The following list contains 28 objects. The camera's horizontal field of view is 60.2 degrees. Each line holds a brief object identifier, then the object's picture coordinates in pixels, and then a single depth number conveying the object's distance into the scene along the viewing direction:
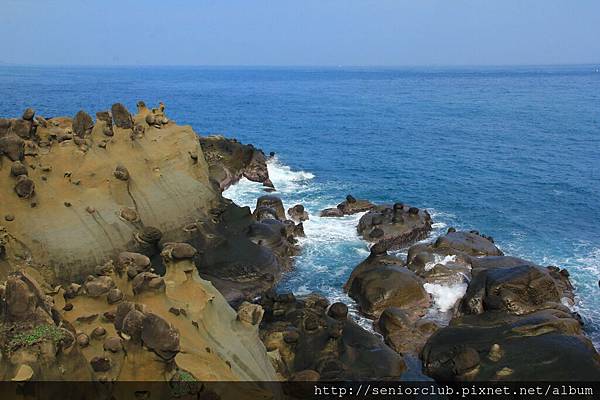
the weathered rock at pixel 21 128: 28.12
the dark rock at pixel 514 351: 20.03
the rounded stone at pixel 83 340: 15.38
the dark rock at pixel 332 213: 47.62
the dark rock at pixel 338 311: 26.50
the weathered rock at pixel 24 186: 25.64
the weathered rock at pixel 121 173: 29.77
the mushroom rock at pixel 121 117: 32.65
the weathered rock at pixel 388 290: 29.45
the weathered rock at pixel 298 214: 45.94
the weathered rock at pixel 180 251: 19.14
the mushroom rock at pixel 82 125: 31.67
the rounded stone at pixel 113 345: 15.11
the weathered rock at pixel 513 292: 26.73
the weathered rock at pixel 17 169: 25.72
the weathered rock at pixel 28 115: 28.38
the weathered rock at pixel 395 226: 40.88
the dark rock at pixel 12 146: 25.81
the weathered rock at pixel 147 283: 17.42
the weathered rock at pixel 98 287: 18.31
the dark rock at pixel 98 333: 16.23
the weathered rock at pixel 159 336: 13.89
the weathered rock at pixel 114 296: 17.95
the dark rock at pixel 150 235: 28.75
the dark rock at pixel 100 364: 14.79
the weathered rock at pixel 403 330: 25.97
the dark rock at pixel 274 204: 44.11
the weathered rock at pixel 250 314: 19.88
